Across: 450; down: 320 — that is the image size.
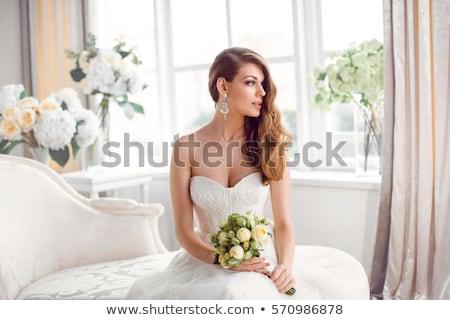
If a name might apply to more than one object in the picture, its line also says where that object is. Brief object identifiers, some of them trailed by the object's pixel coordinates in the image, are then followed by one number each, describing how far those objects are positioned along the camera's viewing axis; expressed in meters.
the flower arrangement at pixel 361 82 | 2.87
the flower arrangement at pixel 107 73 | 3.33
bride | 1.93
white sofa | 2.18
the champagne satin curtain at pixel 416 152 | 2.60
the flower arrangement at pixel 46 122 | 2.79
